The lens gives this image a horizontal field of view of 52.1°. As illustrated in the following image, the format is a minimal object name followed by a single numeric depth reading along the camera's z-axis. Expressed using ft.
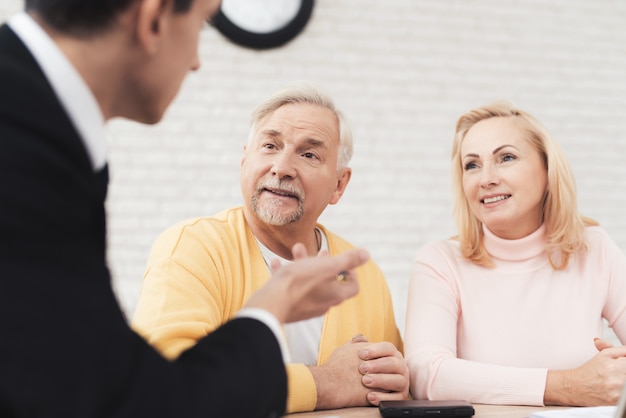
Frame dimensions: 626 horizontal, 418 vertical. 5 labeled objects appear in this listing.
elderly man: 4.50
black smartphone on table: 4.00
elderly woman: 5.92
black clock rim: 10.23
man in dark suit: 1.81
